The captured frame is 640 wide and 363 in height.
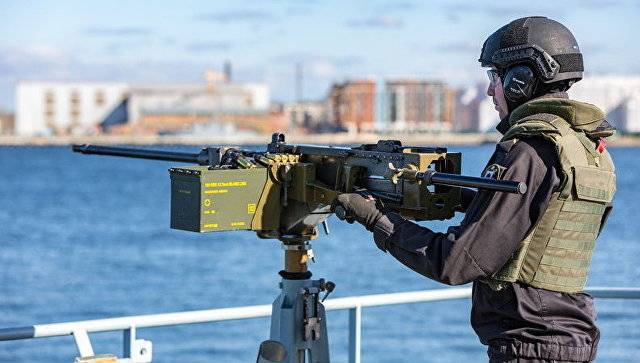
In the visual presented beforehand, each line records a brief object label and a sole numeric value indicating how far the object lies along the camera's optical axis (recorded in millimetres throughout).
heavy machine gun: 4031
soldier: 3617
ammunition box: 4301
